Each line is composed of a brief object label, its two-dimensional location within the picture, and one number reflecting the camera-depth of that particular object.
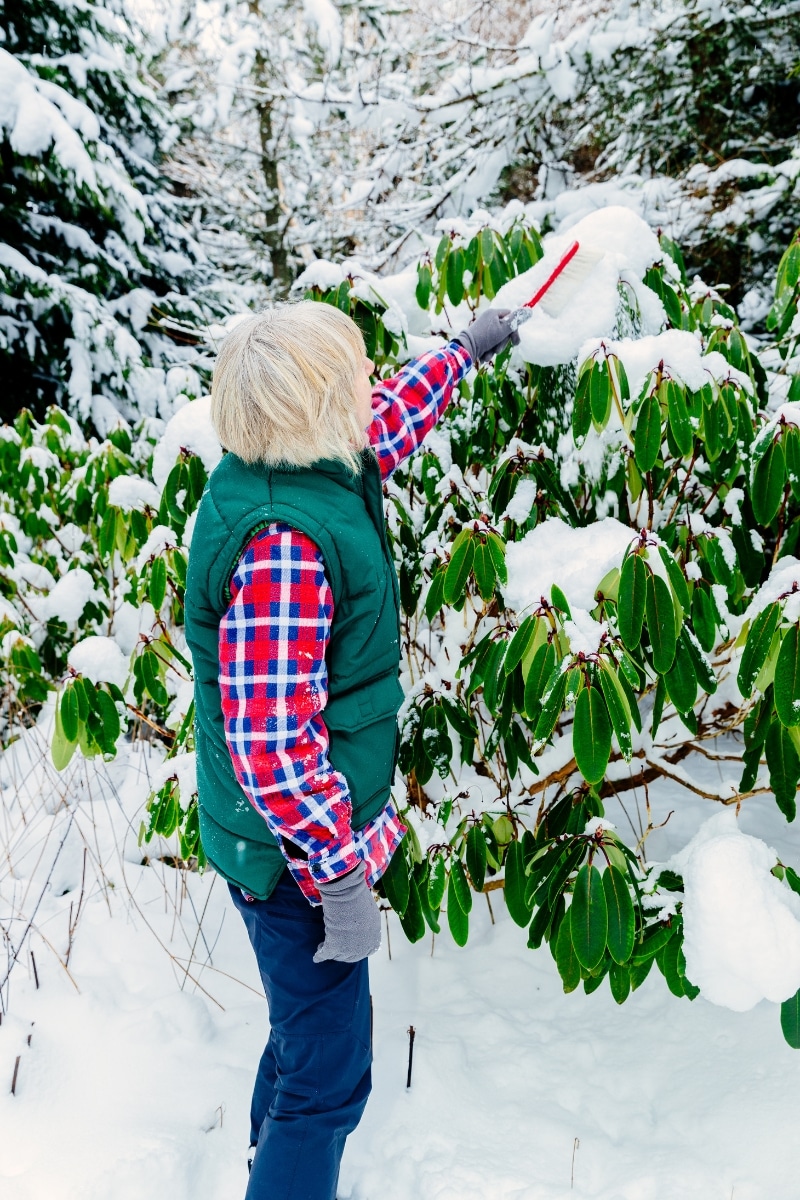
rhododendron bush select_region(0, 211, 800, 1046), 1.19
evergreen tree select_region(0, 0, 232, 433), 5.16
